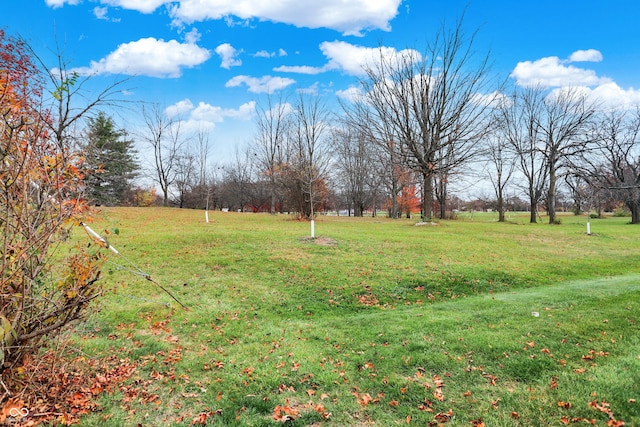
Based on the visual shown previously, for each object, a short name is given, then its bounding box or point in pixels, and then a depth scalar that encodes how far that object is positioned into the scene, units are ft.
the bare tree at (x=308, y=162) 71.52
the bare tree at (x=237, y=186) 156.15
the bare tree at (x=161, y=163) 118.83
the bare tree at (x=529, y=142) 88.22
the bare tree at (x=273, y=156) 106.93
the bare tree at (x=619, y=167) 80.18
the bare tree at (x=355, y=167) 118.12
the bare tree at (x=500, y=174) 96.32
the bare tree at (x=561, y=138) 81.46
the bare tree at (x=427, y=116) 61.46
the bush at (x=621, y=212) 132.64
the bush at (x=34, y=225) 9.03
